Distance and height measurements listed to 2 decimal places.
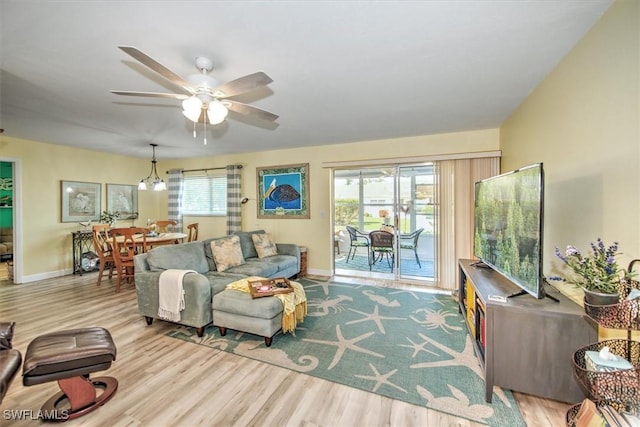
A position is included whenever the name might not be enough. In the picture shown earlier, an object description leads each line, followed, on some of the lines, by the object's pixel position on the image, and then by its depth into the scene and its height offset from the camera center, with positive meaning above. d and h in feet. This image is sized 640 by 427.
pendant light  16.22 +1.74
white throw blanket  9.00 -2.89
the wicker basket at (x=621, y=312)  3.79 -1.54
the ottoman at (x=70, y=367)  5.21 -3.18
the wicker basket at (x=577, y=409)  3.84 -3.54
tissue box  4.05 -2.42
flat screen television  5.72 -0.38
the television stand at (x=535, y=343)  5.48 -2.88
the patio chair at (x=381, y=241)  15.98 -1.83
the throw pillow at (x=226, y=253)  12.35 -1.99
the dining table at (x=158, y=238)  14.61 -1.52
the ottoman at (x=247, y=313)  8.16 -3.31
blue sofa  8.91 -2.65
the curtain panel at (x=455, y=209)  13.06 +0.15
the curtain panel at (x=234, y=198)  18.62 +1.03
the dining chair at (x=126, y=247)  13.70 -1.93
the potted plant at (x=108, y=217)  18.10 -0.32
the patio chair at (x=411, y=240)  16.48 -1.83
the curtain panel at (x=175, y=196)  20.86 +1.32
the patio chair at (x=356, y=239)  18.91 -2.03
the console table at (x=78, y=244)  16.87 -2.12
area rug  6.04 -4.27
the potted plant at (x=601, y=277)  4.15 -1.09
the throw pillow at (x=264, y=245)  14.98 -1.94
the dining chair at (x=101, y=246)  14.51 -1.92
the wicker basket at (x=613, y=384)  3.71 -2.55
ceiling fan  5.95 +3.01
